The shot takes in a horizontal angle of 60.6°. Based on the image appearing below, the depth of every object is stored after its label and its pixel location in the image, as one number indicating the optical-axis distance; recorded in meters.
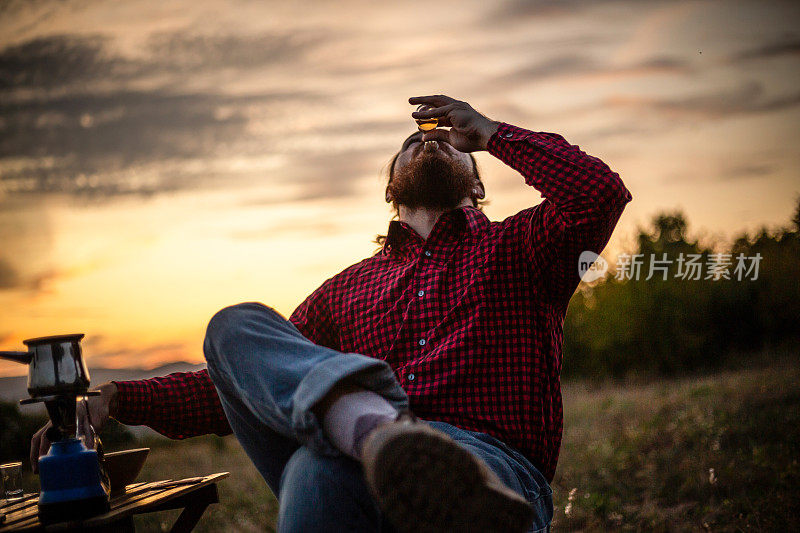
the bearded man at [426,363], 1.17
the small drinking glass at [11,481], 2.10
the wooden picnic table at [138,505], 1.52
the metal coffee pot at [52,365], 1.67
